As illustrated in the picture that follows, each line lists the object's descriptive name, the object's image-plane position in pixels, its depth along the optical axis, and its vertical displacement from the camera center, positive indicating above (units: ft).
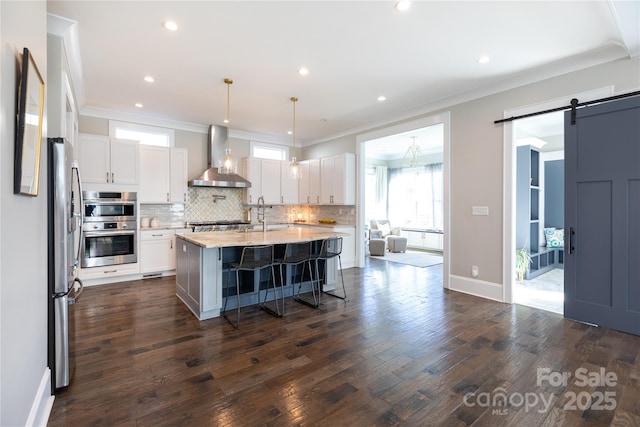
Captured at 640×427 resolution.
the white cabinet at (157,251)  16.88 -2.13
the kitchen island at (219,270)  11.07 -2.29
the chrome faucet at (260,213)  22.46 +0.00
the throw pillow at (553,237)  19.54 -1.60
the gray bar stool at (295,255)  12.43 -1.89
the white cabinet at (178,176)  18.34 +2.30
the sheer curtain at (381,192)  33.30 +2.28
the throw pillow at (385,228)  31.17 -1.59
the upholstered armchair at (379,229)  28.96 -1.63
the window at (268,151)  23.39 +4.96
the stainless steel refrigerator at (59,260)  6.68 -1.03
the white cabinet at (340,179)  20.47 +2.34
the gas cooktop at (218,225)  19.01 -0.79
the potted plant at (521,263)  17.03 -2.84
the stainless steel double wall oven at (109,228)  15.26 -0.78
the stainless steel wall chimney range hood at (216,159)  19.58 +3.54
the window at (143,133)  17.70 +4.90
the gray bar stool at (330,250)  13.60 -1.78
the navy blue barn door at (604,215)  9.89 -0.10
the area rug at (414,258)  22.35 -3.67
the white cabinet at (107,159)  15.37 +2.84
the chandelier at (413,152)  27.09 +5.92
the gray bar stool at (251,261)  11.06 -1.85
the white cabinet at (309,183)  22.75 +2.32
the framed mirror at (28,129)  4.58 +1.37
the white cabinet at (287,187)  23.36 +2.00
